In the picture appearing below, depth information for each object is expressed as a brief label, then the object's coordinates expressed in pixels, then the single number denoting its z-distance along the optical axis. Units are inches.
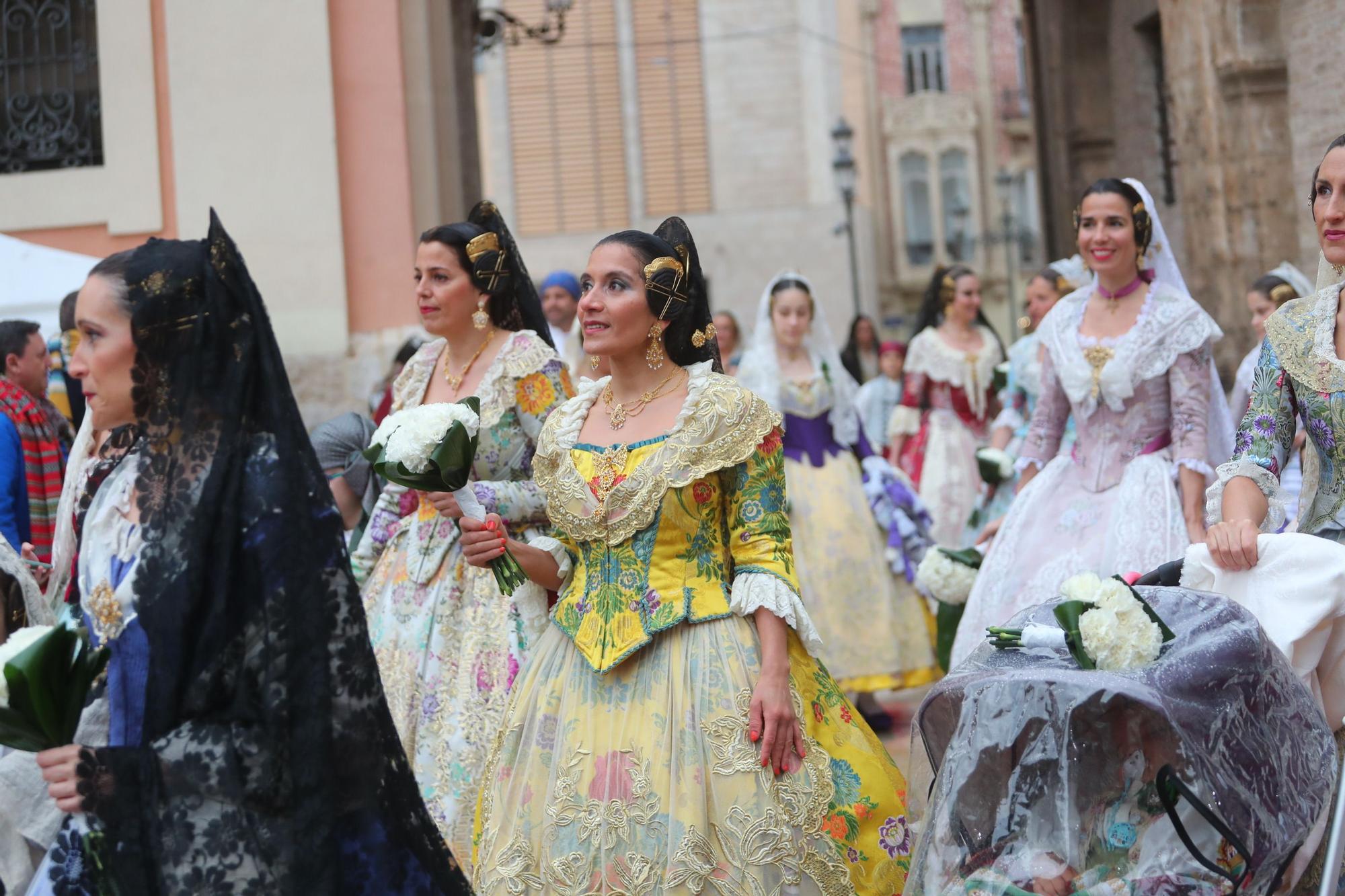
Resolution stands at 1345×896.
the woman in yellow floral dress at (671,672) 140.9
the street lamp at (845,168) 893.8
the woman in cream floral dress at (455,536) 190.4
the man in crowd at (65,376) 241.4
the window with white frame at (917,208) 1680.6
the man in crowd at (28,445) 223.9
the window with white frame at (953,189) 1654.8
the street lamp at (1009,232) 1369.3
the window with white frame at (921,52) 1710.1
